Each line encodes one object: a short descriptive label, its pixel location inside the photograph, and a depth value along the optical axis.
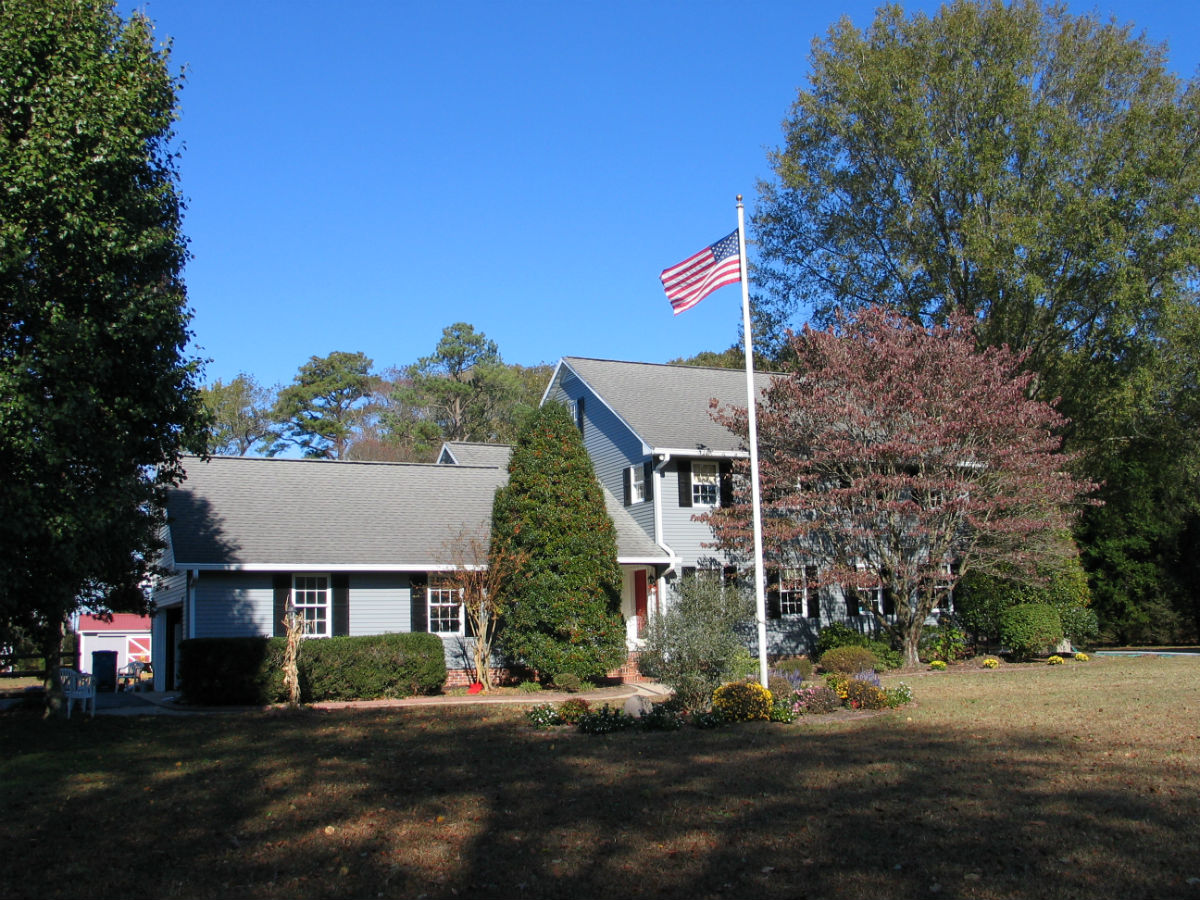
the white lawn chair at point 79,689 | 15.02
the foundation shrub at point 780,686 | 13.41
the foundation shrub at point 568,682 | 18.09
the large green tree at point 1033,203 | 23.33
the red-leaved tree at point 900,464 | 19.27
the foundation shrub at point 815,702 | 13.40
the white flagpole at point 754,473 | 14.16
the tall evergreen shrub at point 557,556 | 18.34
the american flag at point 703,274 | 15.13
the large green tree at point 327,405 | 49.19
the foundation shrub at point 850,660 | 19.14
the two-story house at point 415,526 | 19.09
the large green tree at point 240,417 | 46.78
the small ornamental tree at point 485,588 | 18.55
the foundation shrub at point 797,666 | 18.40
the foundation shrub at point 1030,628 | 21.77
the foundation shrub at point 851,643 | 21.27
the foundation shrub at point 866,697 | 13.50
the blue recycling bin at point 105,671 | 21.59
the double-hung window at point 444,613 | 20.34
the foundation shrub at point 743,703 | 12.65
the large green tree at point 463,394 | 45.81
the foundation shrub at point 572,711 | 12.56
